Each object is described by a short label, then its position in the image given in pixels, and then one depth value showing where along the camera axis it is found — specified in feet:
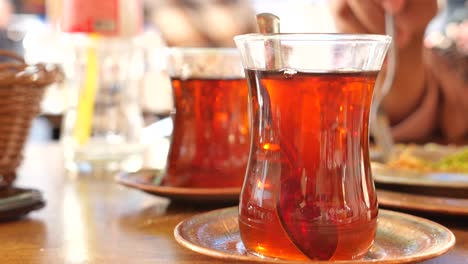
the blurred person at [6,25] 9.81
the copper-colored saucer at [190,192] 1.66
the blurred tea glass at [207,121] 1.74
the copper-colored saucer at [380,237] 1.23
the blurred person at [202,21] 9.68
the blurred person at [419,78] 2.97
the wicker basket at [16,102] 1.66
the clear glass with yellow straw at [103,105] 2.32
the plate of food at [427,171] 1.73
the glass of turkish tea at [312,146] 1.30
